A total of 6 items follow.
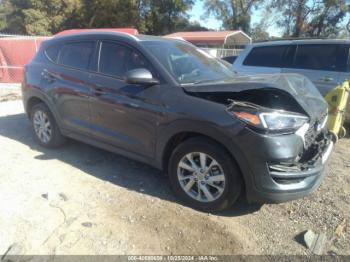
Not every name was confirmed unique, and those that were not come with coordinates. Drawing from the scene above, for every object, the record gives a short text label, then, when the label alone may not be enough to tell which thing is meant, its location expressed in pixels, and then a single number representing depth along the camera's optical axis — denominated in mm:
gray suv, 3006
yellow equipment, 4488
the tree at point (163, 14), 38156
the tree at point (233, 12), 44312
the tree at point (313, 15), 36044
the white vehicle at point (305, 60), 5875
